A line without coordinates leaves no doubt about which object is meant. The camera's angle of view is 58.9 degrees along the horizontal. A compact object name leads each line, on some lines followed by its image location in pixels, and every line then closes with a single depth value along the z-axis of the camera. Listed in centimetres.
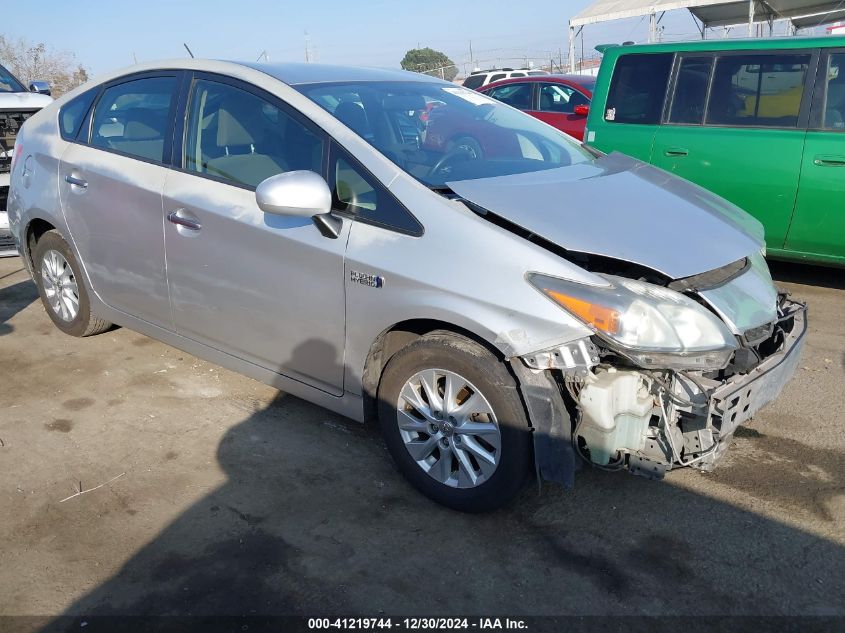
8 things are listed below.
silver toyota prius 274
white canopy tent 1469
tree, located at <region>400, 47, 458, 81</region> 6248
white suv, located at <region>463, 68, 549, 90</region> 2114
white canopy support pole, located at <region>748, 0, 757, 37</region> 1380
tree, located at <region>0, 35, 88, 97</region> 2309
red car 1048
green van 551
